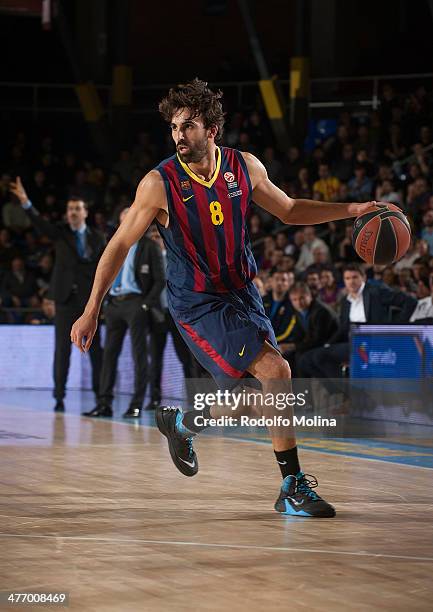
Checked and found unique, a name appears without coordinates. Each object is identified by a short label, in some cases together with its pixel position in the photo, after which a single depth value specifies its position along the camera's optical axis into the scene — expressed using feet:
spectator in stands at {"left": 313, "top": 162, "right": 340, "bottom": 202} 53.62
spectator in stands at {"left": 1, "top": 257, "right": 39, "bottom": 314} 54.85
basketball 17.80
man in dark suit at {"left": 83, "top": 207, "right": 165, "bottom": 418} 35.55
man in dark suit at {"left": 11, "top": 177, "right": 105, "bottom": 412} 36.70
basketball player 17.46
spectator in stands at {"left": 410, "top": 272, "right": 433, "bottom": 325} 34.14
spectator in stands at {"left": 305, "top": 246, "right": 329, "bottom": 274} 44.71
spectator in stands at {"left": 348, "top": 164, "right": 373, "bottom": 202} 51.70
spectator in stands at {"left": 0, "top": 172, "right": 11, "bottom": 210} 66.54
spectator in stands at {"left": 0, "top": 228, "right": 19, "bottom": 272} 60.44
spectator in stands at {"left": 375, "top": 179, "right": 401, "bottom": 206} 47.07
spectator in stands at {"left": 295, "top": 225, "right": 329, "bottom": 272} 47.26
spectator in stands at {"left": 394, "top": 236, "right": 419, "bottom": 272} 42.22
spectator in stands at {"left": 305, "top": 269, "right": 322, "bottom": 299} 40.70
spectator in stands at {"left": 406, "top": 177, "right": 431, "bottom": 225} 46.16
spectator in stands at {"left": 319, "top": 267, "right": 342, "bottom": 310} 40.37
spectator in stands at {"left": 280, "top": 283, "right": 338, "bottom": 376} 35.91
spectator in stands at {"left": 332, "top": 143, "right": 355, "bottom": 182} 55.98
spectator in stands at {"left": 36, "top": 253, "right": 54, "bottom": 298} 56.90
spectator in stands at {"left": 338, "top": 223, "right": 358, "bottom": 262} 46.65
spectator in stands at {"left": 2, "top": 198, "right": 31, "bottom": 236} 65.46
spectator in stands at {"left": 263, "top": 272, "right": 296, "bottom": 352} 36.65
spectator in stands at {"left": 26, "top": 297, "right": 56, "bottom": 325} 48.16
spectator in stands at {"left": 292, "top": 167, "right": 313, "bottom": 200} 54.67
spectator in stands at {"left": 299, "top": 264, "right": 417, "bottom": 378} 34.91
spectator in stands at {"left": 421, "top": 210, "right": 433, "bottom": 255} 42.98
